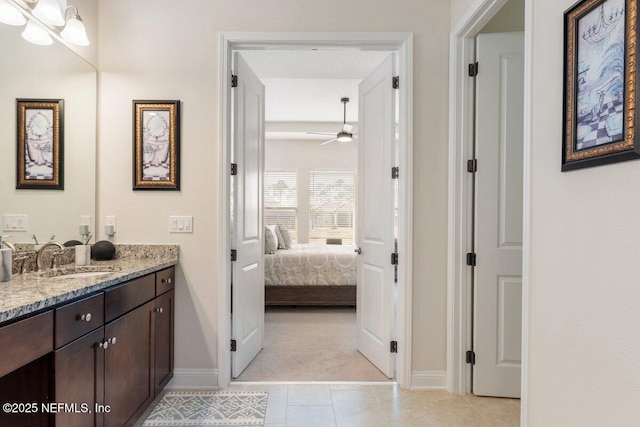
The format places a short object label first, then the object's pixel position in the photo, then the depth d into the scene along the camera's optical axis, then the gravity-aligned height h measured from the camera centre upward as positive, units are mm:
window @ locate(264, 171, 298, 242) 7777 +275
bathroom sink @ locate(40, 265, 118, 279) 1884 -330
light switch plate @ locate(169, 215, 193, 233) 2584 -88
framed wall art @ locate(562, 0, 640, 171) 1107 +433
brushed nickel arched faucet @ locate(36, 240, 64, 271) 1920 -232
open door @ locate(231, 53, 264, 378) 2689 -61
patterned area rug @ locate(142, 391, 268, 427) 2148 -1224
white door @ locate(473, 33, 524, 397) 2430 +51
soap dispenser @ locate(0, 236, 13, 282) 1607 -238
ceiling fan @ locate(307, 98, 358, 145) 5809 +1236
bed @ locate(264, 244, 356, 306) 4672 -846
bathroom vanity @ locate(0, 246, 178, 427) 1268 -568
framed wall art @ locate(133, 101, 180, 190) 2574 +464
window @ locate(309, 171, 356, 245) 7820 +161
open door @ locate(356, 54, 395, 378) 2738 -31
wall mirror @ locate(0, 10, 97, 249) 1851 +475
